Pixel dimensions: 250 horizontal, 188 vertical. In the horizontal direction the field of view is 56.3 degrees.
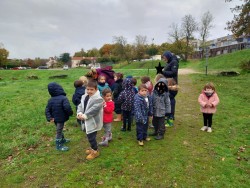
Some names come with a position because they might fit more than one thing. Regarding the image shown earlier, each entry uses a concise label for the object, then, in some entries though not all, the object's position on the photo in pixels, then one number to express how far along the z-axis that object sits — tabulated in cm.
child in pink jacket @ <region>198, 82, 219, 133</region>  720
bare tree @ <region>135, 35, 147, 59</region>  7381
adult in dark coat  756
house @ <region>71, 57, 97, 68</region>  10230
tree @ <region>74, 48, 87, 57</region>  13409
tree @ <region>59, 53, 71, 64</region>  9825
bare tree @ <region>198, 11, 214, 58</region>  6330
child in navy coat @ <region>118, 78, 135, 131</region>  711
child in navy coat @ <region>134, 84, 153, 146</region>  617
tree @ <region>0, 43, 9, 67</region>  7216
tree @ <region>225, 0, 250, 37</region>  2165
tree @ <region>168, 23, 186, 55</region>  6016
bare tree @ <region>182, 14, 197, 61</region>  6081
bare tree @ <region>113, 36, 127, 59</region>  7688
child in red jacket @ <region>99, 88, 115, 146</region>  629
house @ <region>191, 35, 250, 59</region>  8206
